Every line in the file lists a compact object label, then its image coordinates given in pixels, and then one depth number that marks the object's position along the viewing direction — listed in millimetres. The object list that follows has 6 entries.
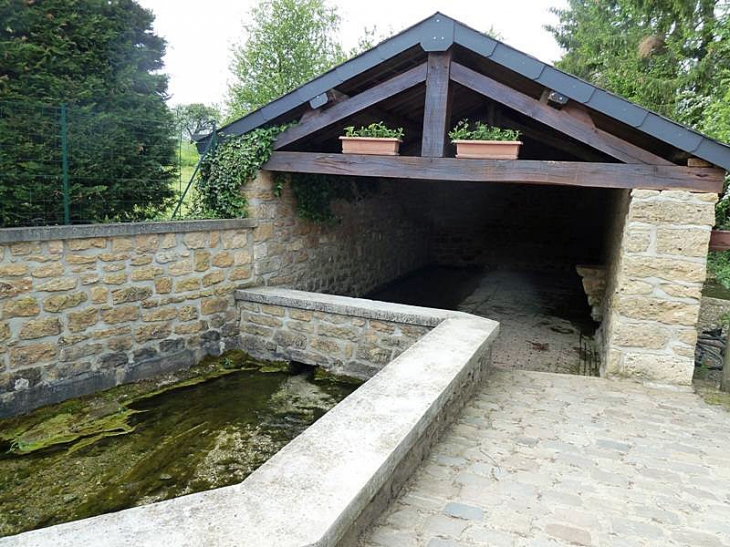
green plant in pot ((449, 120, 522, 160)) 4641
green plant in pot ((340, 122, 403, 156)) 5023
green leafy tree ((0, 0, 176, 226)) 4141
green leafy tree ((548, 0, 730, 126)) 9367
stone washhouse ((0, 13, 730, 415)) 4055
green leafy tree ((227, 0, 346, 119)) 13922
